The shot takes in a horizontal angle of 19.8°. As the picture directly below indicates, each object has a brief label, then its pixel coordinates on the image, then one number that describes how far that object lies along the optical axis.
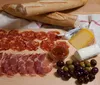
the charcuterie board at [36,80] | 1.07
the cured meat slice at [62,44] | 1.18
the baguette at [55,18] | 1.24
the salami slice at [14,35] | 1.22
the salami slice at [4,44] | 1.19
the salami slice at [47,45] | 1.18
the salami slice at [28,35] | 1.22
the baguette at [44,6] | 1.21
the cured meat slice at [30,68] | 1.09
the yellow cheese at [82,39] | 1.18
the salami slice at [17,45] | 1.18
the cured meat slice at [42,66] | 1.09
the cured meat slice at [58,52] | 1.11
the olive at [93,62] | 1.11
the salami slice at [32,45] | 1.18
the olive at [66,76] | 1.06
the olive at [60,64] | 1.10
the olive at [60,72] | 1.07
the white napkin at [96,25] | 1.24
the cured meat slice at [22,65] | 1.09
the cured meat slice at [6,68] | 1.09
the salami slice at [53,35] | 1.22
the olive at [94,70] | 1.07
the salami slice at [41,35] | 1.22
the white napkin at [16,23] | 1.28
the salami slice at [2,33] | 1.23
